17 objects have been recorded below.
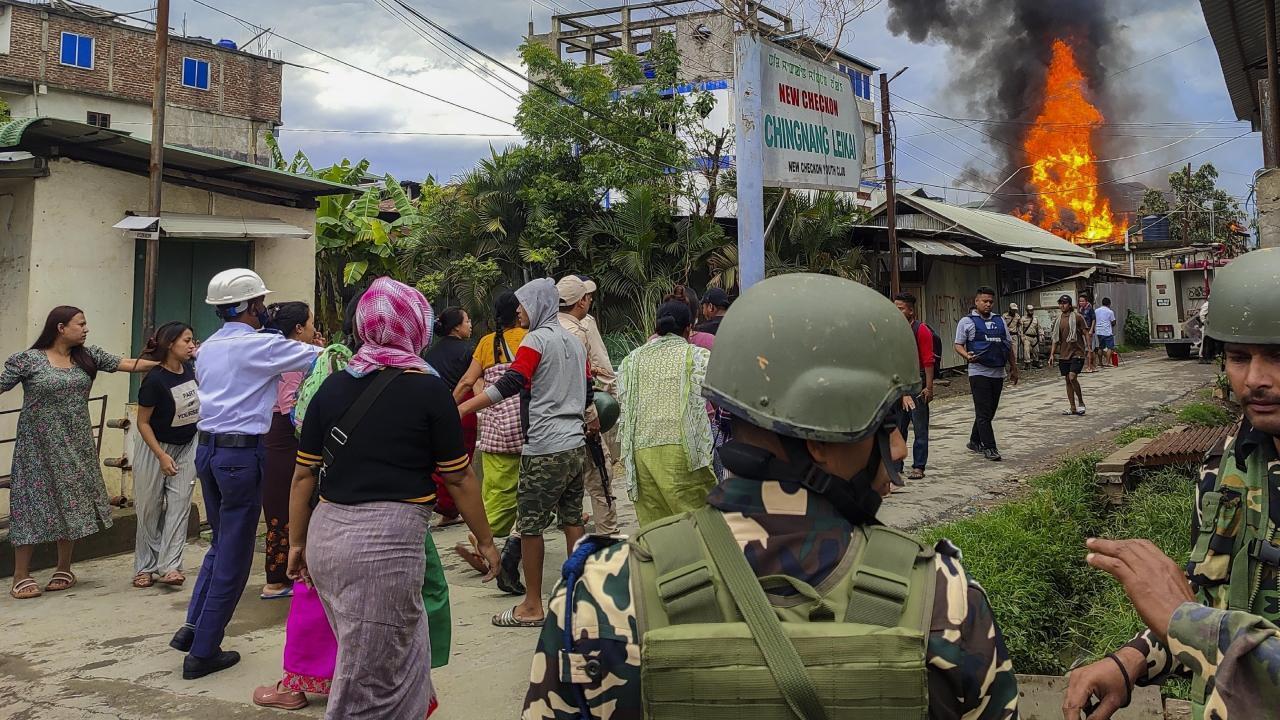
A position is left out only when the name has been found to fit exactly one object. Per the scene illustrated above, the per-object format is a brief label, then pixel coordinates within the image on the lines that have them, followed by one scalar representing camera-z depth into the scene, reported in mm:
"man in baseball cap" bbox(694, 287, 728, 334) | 6203
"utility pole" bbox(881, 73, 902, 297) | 17547
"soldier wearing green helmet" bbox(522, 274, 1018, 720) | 1224
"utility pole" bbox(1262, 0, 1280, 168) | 6695
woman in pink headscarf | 2959
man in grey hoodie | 4777
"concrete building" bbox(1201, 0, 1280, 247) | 6262
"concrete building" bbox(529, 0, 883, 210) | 38094
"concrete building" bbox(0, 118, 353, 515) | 7723
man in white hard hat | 4258
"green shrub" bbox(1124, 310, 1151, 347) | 29078
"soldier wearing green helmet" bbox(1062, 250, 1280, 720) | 1635
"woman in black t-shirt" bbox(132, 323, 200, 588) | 5699
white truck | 22438
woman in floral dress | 5770
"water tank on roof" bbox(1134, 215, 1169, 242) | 41500
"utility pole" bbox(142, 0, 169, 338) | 8094
